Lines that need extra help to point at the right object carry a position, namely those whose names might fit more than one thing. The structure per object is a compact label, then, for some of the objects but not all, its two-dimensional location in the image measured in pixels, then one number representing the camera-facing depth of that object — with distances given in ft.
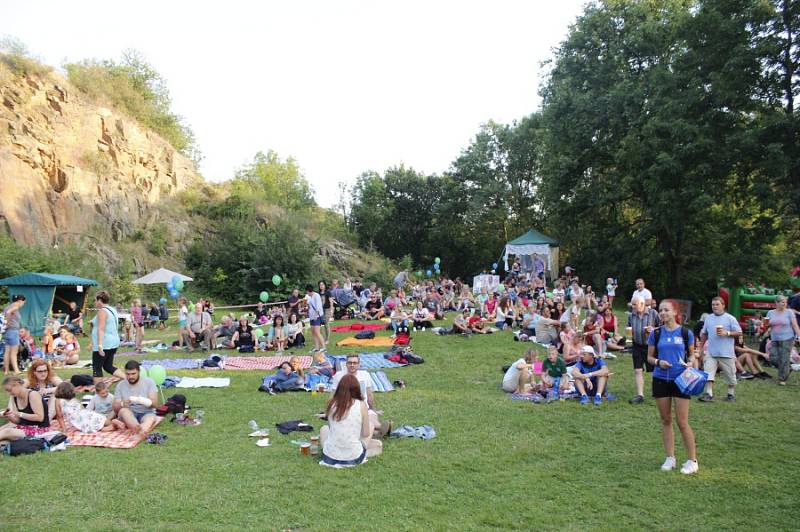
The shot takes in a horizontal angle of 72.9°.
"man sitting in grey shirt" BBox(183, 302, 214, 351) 45.62
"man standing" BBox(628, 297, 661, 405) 26.09
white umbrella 70.90
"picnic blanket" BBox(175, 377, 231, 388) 30.89
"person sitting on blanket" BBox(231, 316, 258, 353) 44.73
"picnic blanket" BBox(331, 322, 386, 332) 55.03
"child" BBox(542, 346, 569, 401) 27.48
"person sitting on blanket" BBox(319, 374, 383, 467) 17.66
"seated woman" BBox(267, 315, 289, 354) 44.62
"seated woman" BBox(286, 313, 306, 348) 45.70
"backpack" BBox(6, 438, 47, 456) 19.03
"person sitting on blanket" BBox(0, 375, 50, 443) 21.22
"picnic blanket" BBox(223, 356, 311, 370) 37.52
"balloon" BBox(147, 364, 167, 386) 25.93
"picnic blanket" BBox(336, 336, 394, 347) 46.44
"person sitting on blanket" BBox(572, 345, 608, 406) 26.61
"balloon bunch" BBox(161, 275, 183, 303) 68.54
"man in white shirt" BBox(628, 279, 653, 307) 33.47
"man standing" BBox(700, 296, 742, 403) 25.86
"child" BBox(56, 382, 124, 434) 21.75
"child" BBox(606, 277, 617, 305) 64.80
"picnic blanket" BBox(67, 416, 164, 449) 20.25
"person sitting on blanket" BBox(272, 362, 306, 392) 29.48
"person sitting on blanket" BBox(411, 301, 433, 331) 53.67
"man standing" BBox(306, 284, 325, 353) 41.32
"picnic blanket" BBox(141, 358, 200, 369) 37.76
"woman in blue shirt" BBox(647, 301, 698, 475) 16.69
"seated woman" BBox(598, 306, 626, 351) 39.81
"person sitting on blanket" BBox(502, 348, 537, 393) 28.25
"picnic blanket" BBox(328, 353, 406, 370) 36.77
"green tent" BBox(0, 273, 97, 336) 54.95
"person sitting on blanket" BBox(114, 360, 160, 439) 21.59
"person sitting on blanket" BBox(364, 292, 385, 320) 63.38
